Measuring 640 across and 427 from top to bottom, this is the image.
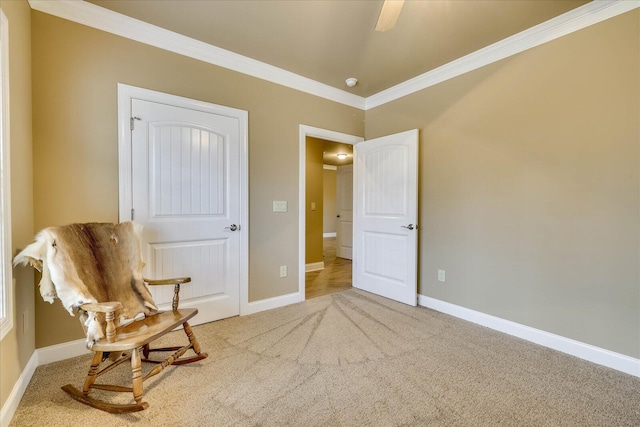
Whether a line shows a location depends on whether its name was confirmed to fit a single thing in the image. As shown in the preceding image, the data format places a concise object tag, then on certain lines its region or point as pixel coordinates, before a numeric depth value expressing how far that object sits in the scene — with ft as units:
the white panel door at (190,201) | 7.70
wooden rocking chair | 5.01
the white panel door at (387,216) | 10.36
